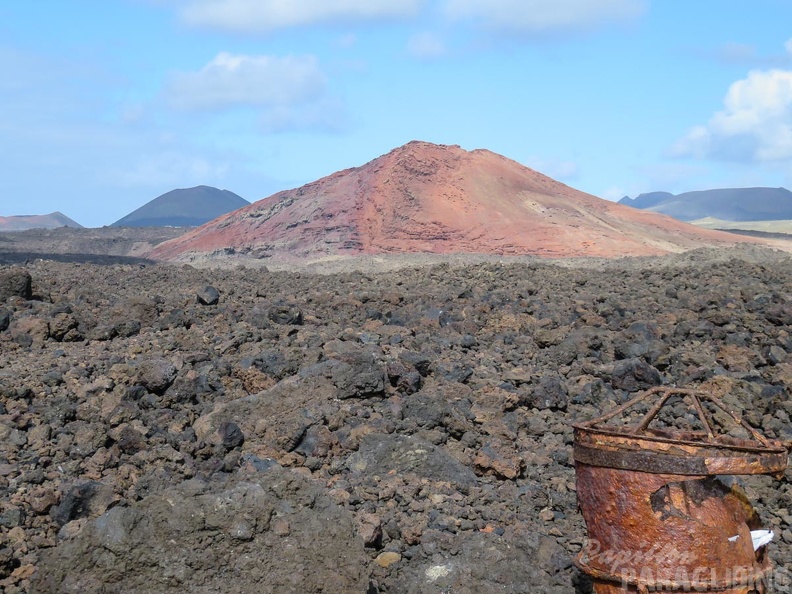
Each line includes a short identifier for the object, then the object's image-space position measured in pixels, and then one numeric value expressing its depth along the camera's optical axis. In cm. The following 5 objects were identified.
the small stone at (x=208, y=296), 1043
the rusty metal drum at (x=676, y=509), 349
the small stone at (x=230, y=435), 580
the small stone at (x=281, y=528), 393
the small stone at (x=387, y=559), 454
